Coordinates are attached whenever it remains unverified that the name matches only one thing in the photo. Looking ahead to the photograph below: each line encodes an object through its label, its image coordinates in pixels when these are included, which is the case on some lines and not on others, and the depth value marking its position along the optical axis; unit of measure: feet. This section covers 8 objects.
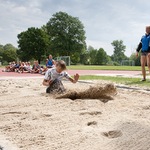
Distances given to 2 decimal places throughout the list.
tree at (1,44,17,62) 327.88
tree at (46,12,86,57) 210.38
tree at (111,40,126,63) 456.04
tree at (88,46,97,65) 335.75
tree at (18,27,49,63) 227.20
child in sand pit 18.67
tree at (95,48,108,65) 326.57
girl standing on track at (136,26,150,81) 29.94
